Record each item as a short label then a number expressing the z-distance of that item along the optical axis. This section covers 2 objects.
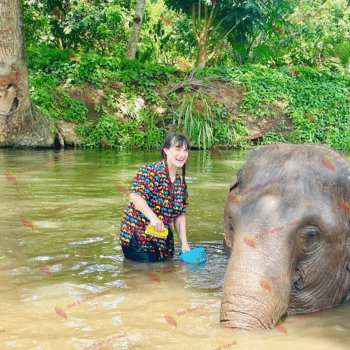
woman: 4.23
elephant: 2.66
